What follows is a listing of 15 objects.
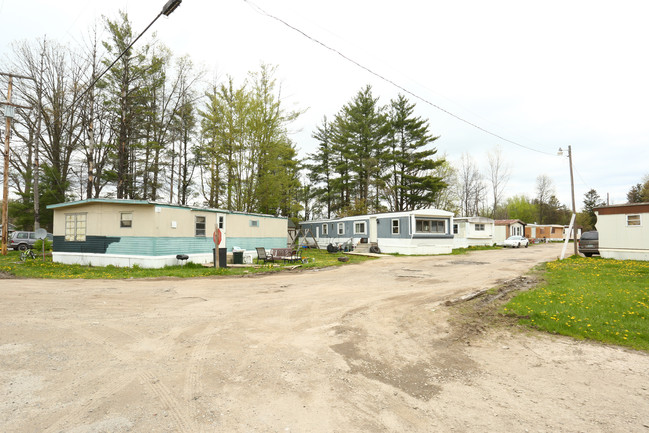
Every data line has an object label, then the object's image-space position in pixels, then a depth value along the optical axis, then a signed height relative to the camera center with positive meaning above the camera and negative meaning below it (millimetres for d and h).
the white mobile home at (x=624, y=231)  16438 -645
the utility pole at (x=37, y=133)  20344 +7011
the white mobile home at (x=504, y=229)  37562 -963
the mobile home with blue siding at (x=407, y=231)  23031 -624
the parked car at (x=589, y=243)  19208 -1497
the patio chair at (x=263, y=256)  17422 -1683
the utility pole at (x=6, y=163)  16703 +3864
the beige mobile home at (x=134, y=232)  14086 -166
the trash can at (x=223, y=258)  14709 -1484
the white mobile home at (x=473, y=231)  31625 -976
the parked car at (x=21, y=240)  21594 -662
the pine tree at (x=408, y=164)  35844 +7057
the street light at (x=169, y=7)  6461 +4707
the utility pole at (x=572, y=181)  19783 +2555
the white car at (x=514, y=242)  33594 -2241
